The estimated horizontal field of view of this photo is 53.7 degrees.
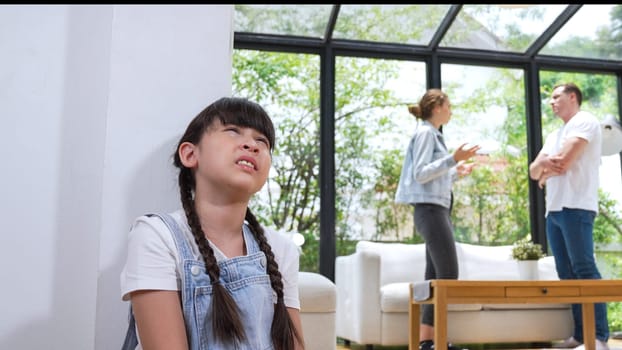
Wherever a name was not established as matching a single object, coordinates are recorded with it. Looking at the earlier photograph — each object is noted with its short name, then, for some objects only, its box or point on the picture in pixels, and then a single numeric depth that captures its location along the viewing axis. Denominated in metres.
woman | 3.18
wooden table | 2.88
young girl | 1.03
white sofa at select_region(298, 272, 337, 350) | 3.02
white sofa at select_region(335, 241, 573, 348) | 3.83
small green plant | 3.92
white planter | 3.88
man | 3.28
